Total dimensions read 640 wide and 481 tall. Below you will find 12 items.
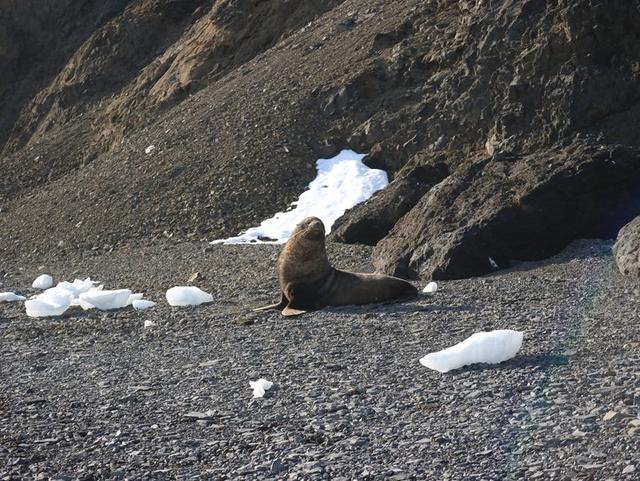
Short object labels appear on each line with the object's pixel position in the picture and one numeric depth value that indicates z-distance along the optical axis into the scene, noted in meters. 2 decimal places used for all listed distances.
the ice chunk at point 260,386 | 8.93
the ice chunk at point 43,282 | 18.64
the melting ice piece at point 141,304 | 14.51
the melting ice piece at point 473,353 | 8.91
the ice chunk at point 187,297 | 14.30
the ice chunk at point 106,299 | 14.60
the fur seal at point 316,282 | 13.01
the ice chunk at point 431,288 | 13.66
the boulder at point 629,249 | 12.97
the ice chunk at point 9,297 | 16.64
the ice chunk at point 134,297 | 15.00
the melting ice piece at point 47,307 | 14.56
